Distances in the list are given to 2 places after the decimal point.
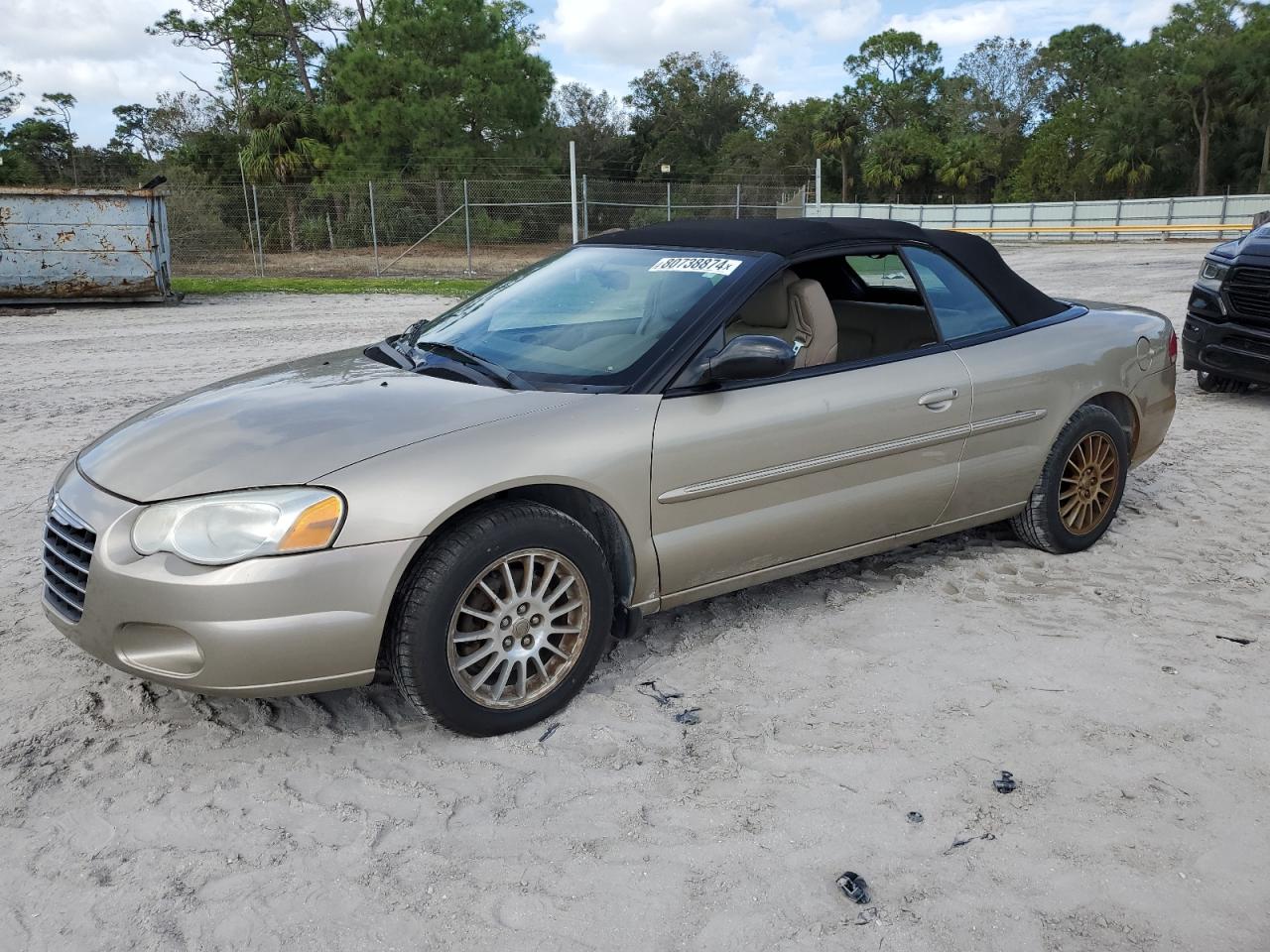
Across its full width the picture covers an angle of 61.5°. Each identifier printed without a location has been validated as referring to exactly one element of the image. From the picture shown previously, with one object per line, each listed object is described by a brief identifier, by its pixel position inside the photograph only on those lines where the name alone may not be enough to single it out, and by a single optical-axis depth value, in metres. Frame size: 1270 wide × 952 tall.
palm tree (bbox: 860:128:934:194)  63.50
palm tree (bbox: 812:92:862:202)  64.94
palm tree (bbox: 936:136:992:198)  63.19
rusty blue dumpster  14.88
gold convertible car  2.89
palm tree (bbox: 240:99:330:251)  35.09
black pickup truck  7.61
